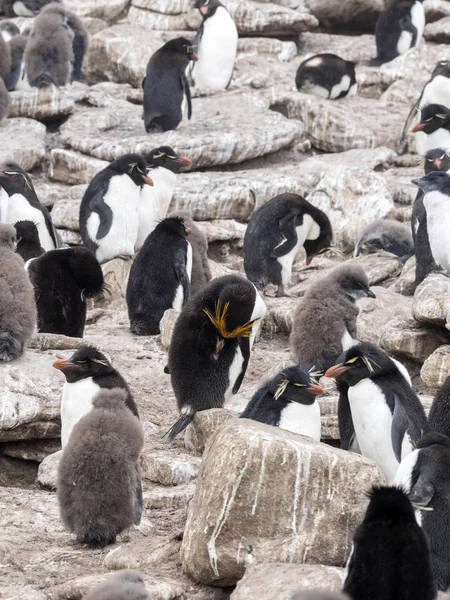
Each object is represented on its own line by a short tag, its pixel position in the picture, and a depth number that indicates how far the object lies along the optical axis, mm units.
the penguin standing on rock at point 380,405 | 12922
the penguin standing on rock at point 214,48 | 32437
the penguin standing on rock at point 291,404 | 13352
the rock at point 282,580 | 9406
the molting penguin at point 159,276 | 20250
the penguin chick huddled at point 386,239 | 24391
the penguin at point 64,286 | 18391
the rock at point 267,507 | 10320
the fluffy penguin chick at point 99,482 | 11336
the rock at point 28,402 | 14867
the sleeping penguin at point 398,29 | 34844
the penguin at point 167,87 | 28984
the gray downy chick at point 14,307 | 15117
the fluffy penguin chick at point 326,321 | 16062
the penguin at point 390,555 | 8859
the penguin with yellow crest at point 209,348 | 14781
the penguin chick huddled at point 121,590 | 8680
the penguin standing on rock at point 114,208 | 23922
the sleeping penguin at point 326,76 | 32094
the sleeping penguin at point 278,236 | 22469
